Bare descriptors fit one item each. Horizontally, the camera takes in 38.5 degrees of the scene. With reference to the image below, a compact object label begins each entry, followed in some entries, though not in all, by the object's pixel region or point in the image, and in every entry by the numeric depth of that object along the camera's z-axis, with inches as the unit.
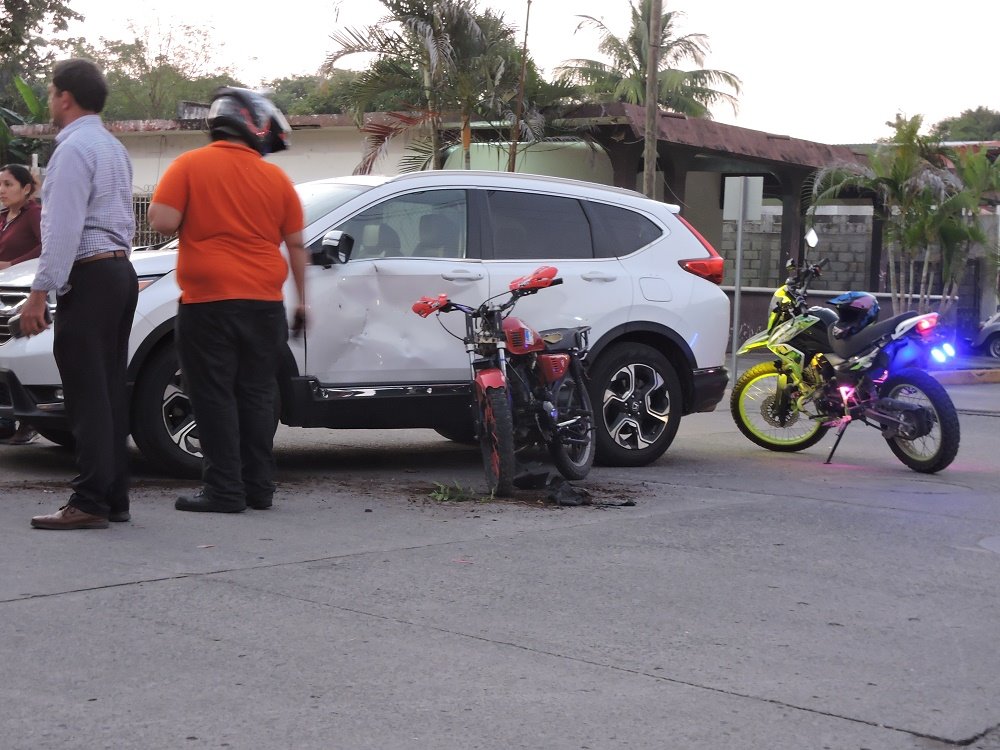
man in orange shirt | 261.9
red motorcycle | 303.9
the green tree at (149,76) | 2295.8
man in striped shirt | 240.7
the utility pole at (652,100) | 754.7
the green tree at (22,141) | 935.7
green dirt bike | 374.3
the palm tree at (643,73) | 1895.9
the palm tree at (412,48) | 793.6
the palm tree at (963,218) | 846.5
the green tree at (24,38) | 1753.2
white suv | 304.7
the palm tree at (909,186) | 836.0
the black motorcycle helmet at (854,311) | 392.8
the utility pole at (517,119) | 783.7
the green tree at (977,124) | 2724.4
